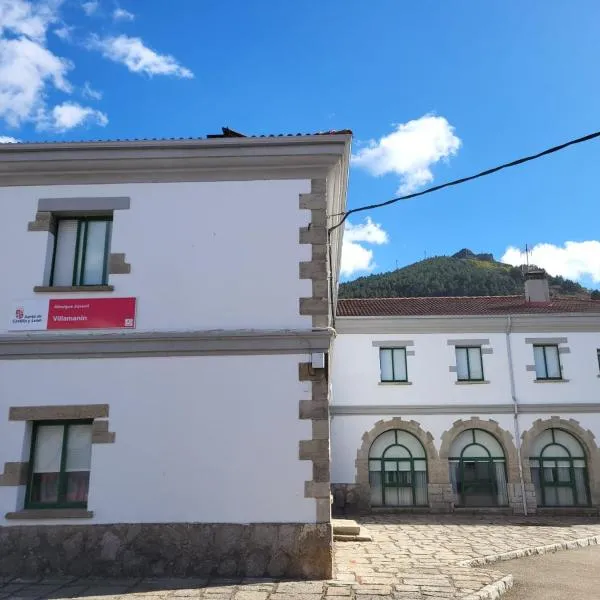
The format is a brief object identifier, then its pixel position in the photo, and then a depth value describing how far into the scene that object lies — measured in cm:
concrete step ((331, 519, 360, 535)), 1192
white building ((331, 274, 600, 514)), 1823
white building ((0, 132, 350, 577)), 749
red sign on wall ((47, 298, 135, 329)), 820
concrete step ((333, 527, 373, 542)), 1154
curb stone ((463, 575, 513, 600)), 655
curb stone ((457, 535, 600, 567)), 909
